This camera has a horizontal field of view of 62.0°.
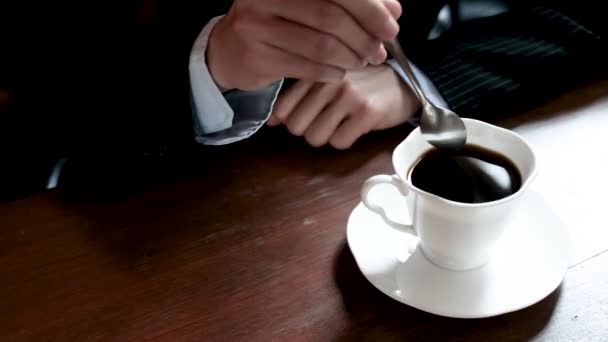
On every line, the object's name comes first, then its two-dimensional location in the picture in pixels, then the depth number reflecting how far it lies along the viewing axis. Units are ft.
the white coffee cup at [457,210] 1.62
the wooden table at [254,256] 1.67
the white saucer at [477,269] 1.65
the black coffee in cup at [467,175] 1.74
